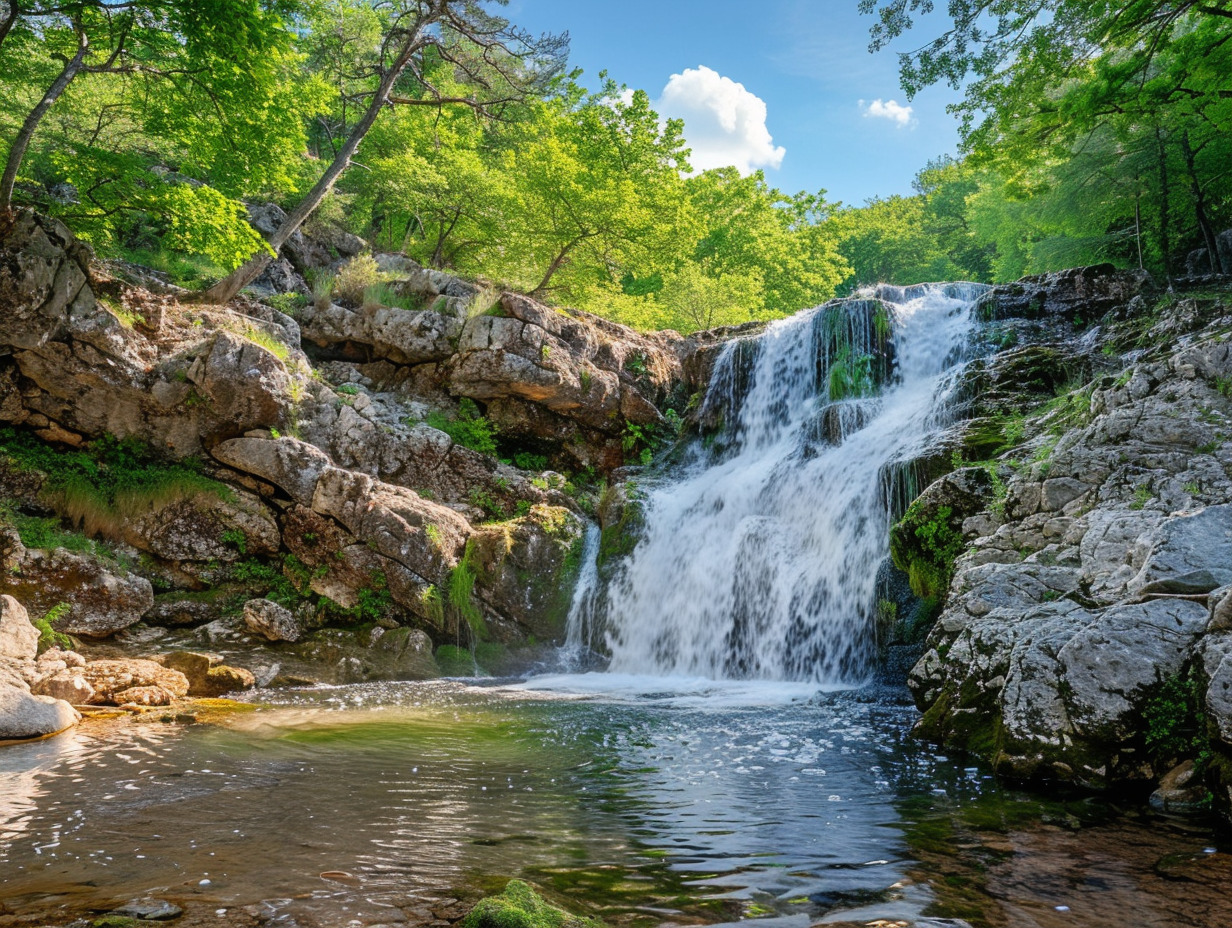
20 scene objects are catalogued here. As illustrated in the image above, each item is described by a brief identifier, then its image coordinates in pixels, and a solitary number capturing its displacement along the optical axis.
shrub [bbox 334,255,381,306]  16.27
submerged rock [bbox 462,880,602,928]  2.44
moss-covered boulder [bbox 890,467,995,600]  8.03
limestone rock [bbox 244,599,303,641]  10.24
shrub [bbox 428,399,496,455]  14.70
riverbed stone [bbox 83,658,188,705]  7.30
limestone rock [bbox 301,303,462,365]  15.19
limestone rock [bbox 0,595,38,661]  7.15
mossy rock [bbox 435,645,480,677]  10.75
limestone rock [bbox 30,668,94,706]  6.95
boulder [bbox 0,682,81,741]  5.79
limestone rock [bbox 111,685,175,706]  7.20
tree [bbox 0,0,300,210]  9.97
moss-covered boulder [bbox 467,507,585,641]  11.70
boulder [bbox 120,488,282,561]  10.84
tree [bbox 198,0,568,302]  14.85
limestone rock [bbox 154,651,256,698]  8.37
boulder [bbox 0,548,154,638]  9.17
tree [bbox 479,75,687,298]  19.14
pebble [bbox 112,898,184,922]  2.54
